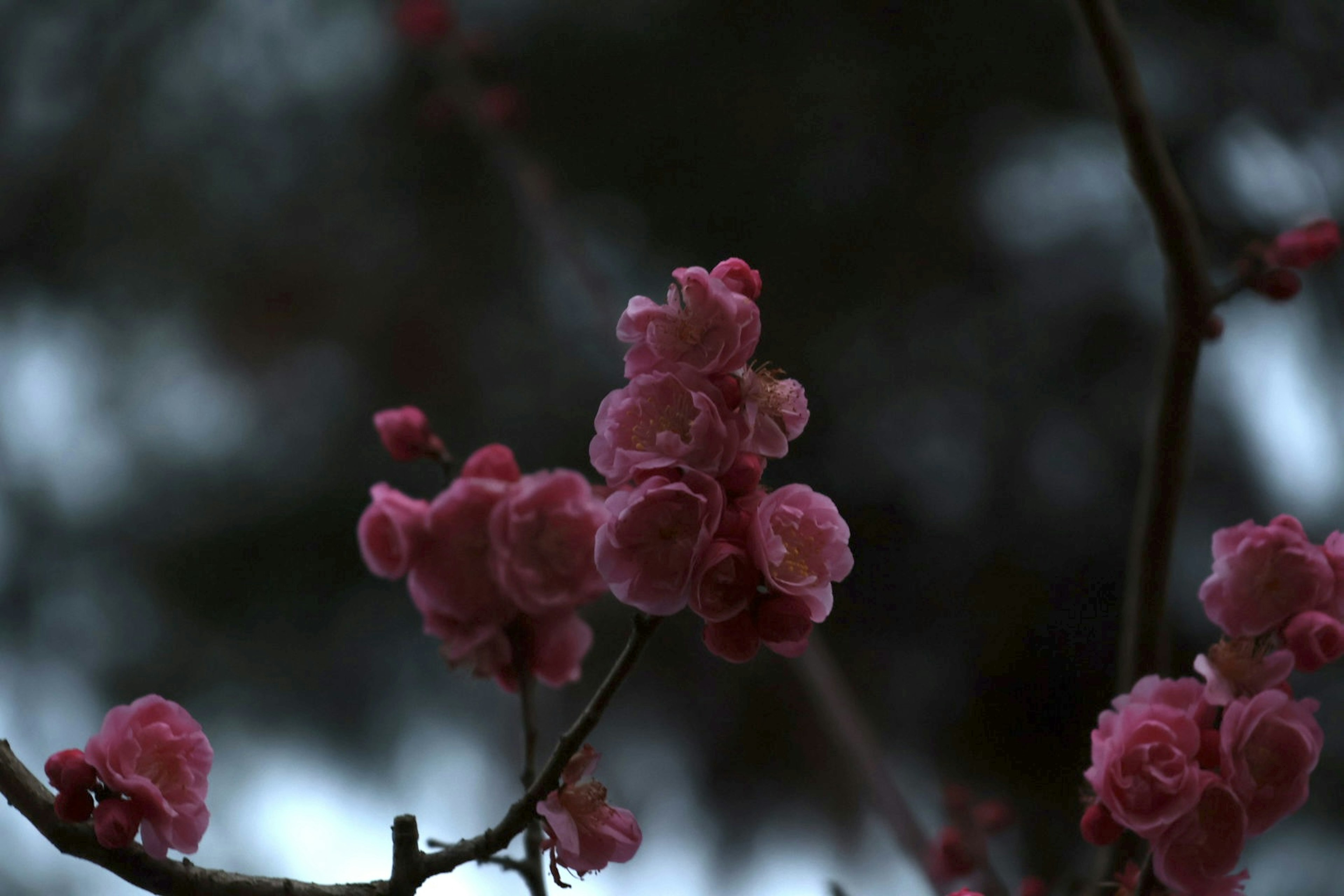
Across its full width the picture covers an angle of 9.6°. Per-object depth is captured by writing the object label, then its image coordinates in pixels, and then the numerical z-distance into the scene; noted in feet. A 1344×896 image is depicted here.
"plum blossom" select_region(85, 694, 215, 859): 4.72
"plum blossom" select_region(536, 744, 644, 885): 4.74
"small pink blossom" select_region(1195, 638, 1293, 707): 4.75
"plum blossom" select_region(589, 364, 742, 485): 4.65
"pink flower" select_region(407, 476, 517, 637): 4.92
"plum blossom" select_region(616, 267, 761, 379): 4.67
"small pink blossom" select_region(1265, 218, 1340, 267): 5.23
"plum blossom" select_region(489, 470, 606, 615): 4.88
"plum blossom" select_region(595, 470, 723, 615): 4.66
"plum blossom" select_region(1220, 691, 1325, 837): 4.72
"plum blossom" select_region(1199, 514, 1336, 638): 4.78
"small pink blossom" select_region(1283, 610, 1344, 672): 4.76
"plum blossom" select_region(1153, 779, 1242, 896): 4.74
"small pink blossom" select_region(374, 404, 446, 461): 4.99
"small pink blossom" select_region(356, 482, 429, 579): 4.92
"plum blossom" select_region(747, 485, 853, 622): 4.67
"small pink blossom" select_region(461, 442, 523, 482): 4.94
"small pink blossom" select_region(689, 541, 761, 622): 4.66
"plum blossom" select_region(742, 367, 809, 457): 4.68
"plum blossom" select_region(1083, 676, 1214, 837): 4.73
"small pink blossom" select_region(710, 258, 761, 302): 4.72
